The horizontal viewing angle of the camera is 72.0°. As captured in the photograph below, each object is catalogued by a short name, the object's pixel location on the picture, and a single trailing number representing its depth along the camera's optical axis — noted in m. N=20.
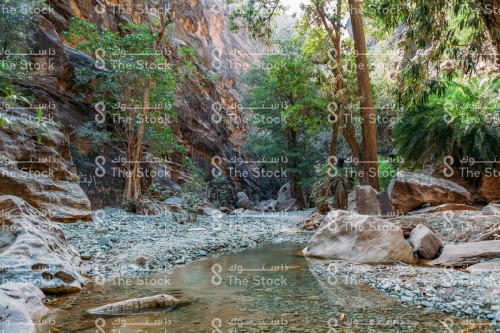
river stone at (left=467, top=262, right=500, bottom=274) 4.43
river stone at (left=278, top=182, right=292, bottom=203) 27.45
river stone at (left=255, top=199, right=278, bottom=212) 27.03
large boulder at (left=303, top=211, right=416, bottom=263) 5.73
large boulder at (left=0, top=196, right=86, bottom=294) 3.83
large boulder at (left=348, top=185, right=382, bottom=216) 9.84
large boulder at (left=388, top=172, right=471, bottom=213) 10.54
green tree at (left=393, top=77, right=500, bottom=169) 10.80
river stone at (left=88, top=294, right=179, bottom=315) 3.38
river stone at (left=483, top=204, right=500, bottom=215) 7.91
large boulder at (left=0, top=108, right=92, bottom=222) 8.02
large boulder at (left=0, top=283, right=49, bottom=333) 2.51
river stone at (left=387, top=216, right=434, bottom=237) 7.05
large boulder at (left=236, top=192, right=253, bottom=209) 30.31
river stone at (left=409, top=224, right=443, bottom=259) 5.75
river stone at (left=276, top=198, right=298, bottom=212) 25.11
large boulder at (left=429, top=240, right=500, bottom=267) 5.03
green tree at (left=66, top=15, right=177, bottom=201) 13.02
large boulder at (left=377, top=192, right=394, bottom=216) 10.38
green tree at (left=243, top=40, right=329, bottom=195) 24.77
